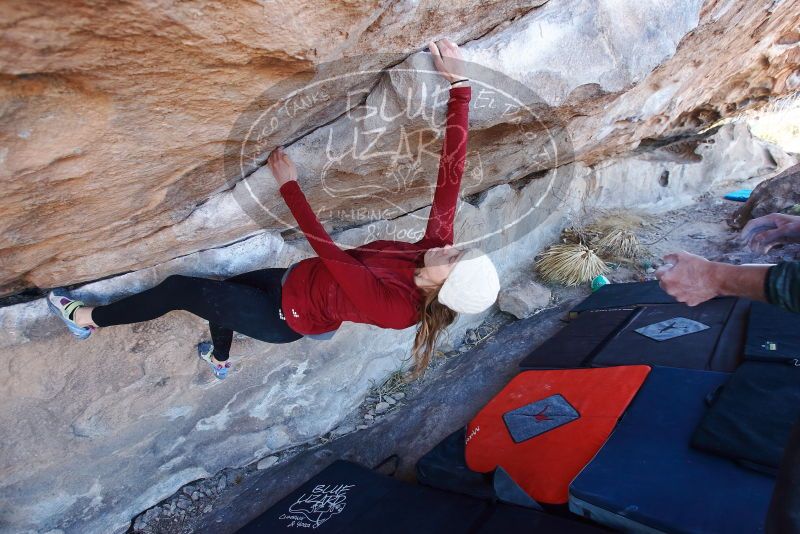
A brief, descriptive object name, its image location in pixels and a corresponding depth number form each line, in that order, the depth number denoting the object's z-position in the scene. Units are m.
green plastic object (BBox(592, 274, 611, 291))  4.66
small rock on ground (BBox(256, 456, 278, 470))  3.01
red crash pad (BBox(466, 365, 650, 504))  2.41
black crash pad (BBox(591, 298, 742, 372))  2.97
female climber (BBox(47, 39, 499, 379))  1.68
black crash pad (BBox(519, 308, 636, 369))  3.37
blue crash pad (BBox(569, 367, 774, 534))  1.89
